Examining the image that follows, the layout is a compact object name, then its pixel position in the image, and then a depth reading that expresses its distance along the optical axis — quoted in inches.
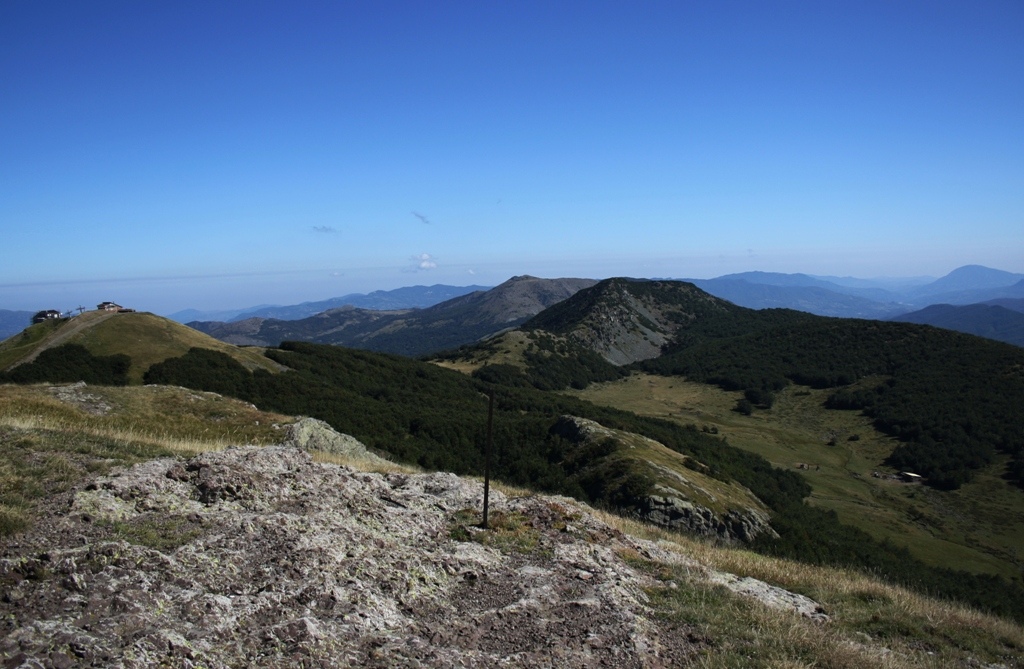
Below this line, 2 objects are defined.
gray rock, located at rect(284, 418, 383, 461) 1096.2
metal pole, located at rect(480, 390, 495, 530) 584.9
